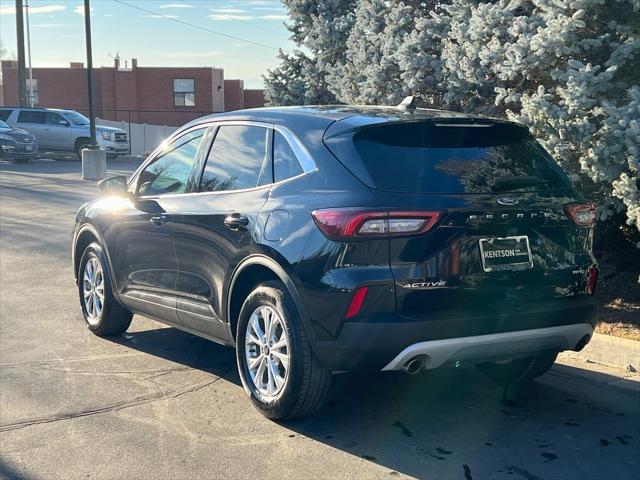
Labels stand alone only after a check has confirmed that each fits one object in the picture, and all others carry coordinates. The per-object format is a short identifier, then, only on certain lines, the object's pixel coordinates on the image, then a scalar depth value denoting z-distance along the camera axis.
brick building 48.84
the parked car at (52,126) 29.83
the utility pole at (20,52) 32.78
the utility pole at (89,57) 22.95
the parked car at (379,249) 4.20
